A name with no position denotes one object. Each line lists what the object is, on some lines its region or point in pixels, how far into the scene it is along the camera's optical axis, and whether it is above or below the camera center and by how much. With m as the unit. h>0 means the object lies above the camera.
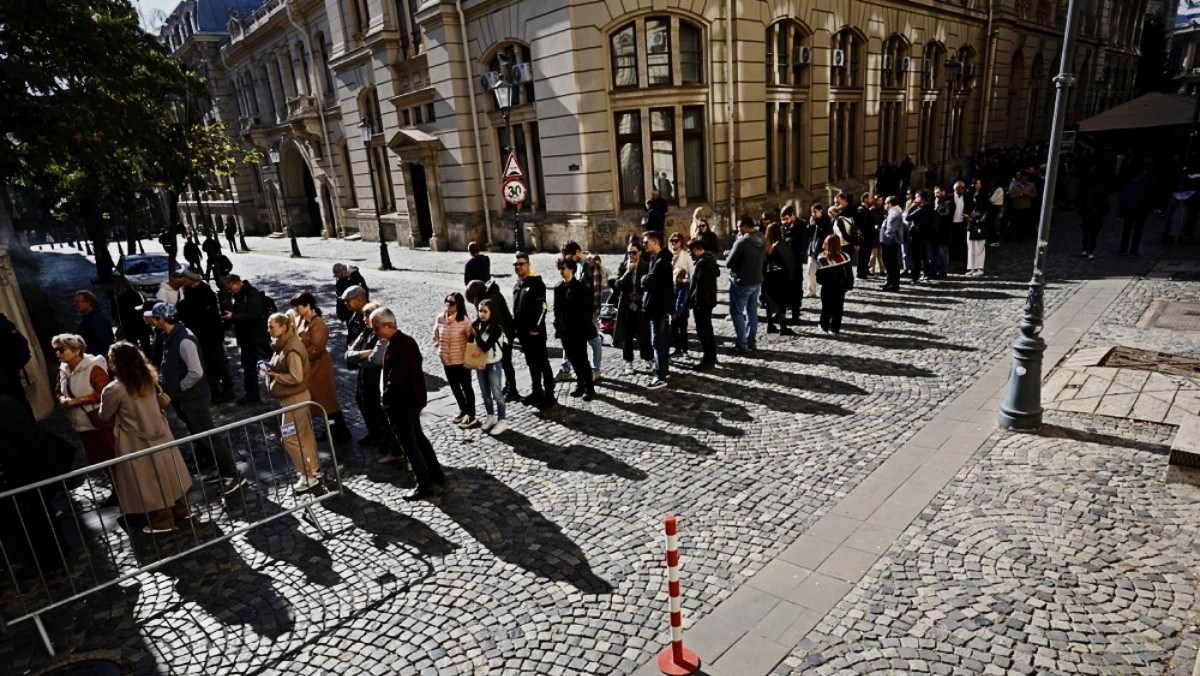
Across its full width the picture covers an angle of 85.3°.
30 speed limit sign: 12.34 -0.12
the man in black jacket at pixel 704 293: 8.82 -1.63
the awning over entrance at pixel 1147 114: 21.34 +0.77
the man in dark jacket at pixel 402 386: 5.93 -1.72
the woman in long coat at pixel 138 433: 5.51 -1.86
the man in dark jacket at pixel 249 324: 8.97 -1.62
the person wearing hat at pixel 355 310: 7.30 -1.28
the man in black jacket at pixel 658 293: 8.36 -1.51
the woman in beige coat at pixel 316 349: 6.95 -1.57
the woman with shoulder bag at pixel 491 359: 7.39 -1.95
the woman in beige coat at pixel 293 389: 6.23 -1.78
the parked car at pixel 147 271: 18.31 -1.75
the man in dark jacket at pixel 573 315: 7.97 -1.62
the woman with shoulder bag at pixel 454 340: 7.36 -1.67
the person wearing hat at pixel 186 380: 6.33 -1.63
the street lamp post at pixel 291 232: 27.19 -1.30
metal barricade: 5.15 -2.85
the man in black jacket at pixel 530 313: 7.94 -1.55
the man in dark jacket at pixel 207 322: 8.70 -1.52
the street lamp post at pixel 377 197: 20.79 -0.12
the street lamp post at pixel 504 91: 13.37 +1.87
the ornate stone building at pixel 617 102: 18.00 +2.35
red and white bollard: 3.63 -2.71
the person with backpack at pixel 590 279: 8.35 -1.33
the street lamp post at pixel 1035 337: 6.09 -1.83
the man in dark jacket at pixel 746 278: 9.28 -1.56
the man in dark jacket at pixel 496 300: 7.72 -1.32
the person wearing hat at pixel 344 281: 9.62 -1.25
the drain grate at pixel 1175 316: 9.50 -2.67
